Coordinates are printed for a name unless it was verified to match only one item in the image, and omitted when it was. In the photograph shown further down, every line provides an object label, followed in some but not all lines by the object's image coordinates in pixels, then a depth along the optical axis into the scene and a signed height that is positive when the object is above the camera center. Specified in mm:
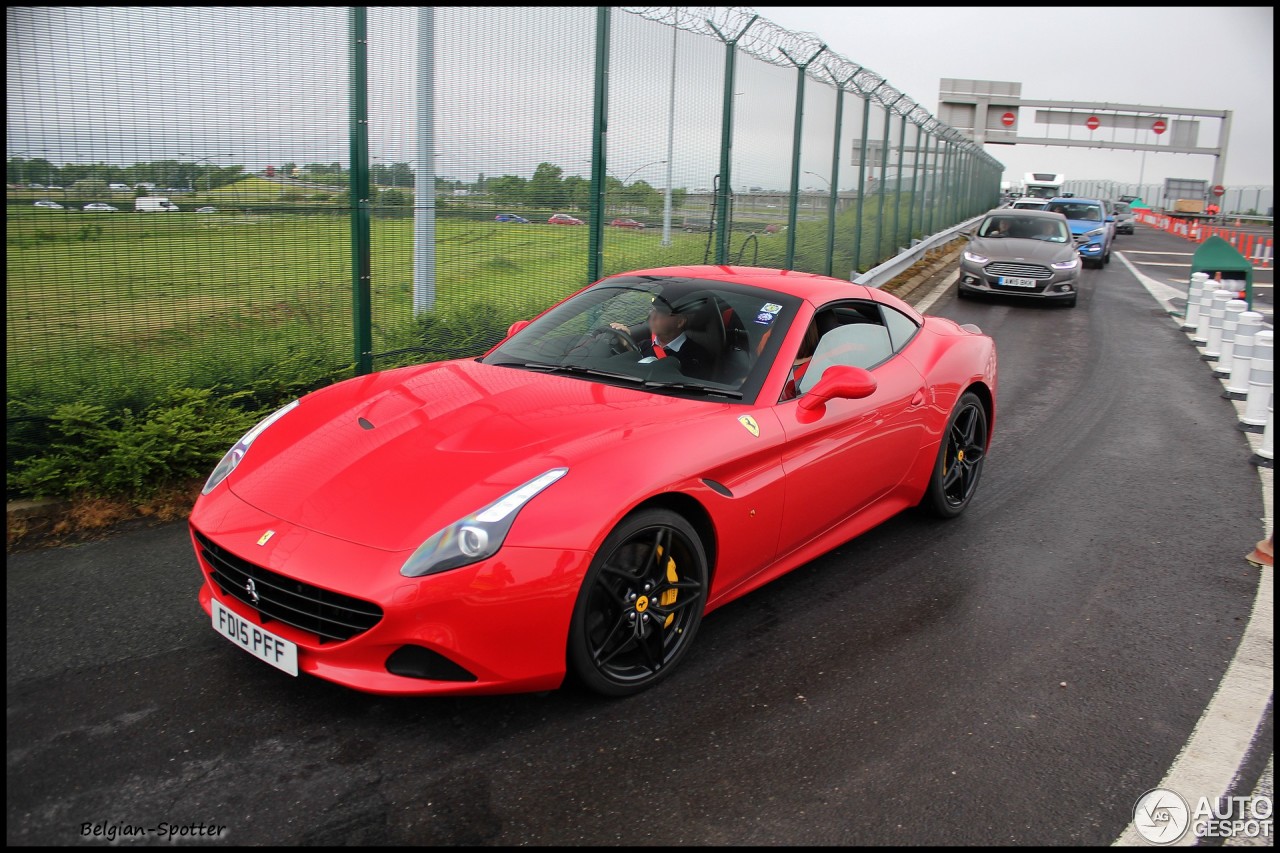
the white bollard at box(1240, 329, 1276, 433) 8109 -981
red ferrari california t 3061 -851
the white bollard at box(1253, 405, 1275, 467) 7090 -1337
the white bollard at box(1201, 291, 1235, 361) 11930 -775
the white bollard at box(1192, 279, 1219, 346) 12820 -620
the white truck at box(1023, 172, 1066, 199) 55438 +4051
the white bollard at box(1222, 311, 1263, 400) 9528 -857
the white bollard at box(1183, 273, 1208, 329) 14266 -535
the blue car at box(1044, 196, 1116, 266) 24094 +862
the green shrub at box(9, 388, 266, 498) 4988 -1119
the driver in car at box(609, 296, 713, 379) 4340 -420
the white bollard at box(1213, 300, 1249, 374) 10875 -746
